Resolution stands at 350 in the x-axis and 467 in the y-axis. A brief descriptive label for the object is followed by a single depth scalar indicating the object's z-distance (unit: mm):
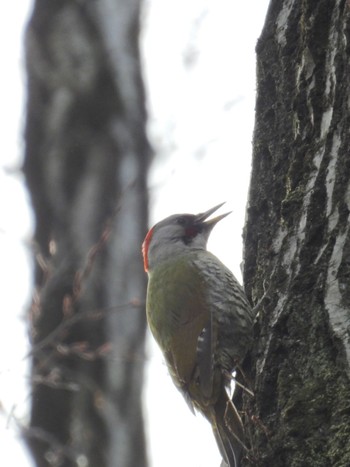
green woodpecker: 7402
